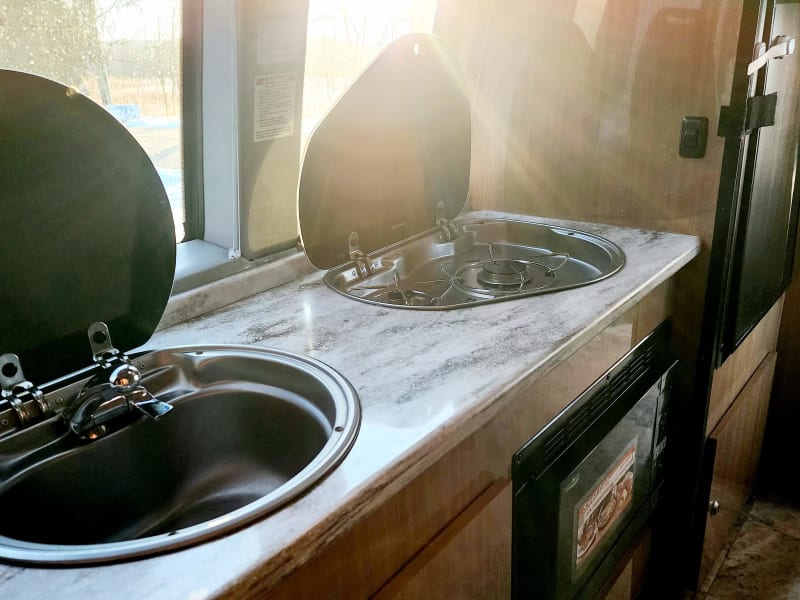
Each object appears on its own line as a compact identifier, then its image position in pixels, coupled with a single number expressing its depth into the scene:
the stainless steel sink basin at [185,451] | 0.98
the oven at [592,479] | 1.28
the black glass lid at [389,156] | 1.54
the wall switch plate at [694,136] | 1.70
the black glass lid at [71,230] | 0.98
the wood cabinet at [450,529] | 0.86
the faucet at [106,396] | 1.02
